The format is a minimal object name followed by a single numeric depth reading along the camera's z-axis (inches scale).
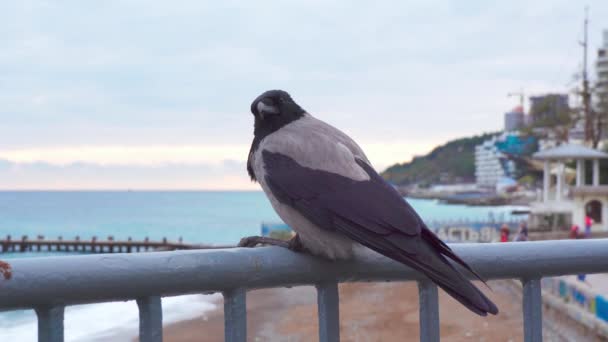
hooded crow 70.0
